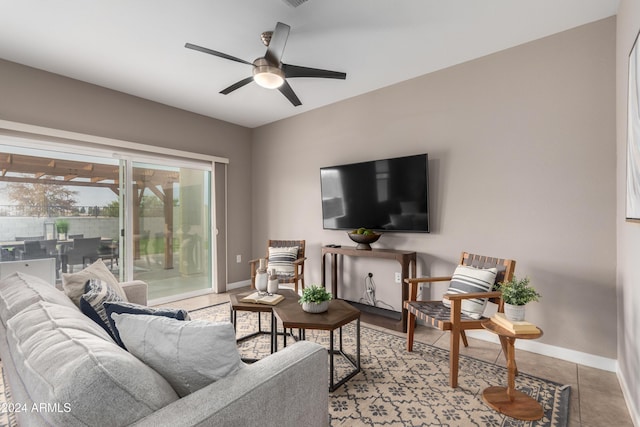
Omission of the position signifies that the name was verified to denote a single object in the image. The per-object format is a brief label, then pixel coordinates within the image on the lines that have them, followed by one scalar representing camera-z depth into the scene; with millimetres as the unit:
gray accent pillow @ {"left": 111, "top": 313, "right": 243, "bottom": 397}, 989
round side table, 1815
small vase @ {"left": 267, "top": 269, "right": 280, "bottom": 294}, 2625
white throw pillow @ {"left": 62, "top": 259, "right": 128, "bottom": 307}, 1740
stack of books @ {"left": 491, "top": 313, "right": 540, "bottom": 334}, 1833
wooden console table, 3139
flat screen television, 3258
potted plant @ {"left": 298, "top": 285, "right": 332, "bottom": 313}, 2215
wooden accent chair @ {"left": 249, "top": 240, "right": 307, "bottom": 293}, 3904
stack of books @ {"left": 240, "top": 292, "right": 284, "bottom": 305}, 2443
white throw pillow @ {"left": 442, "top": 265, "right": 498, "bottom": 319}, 2365
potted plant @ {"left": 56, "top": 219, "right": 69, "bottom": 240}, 3344
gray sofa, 747
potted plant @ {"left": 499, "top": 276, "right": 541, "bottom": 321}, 1919
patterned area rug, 1799
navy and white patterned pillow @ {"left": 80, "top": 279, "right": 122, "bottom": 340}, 1563
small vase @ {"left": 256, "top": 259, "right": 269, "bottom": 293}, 2621
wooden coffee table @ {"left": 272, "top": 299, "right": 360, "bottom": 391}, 2040
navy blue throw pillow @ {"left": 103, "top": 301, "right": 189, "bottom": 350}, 1276
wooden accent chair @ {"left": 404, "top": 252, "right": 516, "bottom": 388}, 2145
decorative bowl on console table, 3469
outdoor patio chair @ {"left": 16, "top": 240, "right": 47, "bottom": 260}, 3115
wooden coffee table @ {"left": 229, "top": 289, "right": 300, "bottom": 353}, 2307
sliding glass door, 3111
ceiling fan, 2268
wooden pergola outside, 3086
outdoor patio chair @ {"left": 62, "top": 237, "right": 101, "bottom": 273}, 3408
